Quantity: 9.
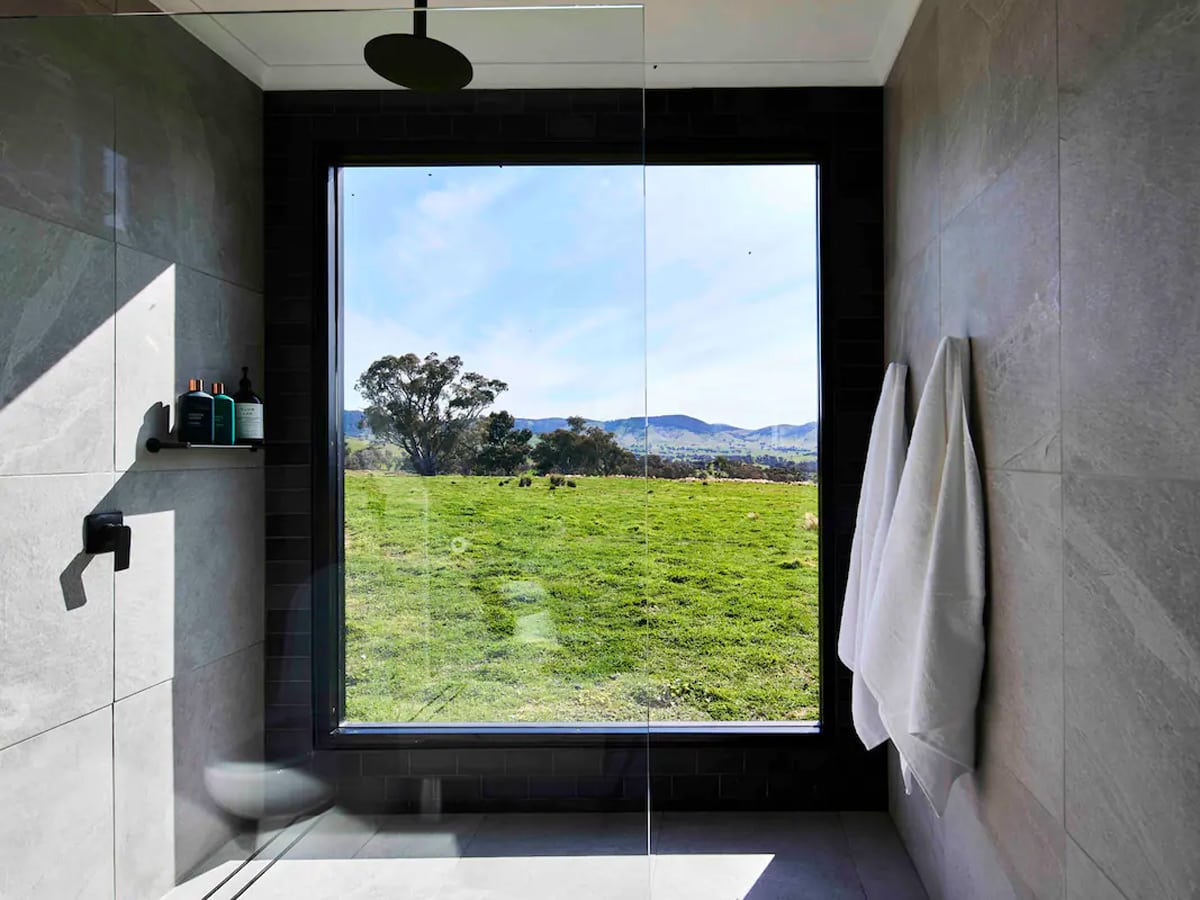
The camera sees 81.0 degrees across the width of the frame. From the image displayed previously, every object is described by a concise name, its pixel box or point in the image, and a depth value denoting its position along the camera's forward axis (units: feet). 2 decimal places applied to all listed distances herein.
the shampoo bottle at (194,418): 4.72
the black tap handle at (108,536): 4.66
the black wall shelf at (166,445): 4.72
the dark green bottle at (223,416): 4.83
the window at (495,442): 4.97
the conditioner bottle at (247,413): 4.88
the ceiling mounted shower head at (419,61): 4.92
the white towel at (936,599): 4.81
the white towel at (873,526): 6.02
